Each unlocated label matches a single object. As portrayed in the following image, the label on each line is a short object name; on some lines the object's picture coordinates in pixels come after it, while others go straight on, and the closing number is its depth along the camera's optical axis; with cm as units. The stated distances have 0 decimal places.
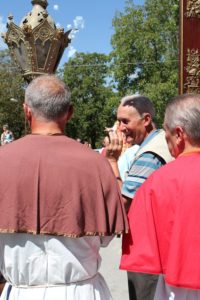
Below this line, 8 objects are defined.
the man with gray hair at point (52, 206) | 243
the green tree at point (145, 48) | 2911
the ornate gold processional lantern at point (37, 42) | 589
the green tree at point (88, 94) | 5475
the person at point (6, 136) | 1838
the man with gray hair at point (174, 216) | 242
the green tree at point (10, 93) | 4403
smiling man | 331
